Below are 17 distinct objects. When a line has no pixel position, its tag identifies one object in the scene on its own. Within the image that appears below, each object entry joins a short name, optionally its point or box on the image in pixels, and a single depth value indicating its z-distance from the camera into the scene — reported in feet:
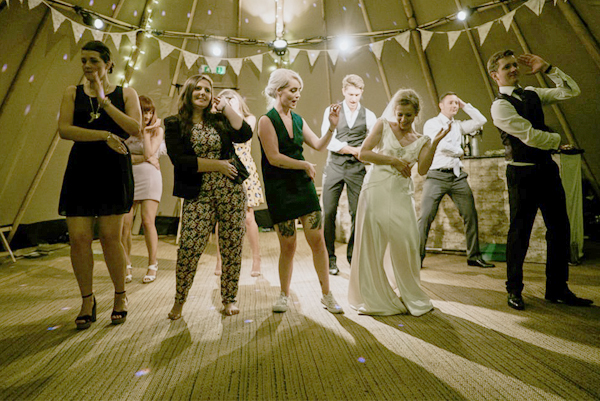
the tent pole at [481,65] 15.35
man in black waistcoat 6.59
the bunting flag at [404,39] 16.20
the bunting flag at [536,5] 12.39
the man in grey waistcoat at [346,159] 9.52
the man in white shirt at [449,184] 10.01
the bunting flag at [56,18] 11.70
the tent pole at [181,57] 16.67
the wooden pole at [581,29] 12.32
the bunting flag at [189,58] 16.48
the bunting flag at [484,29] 13.89
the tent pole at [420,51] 15.96
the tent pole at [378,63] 16.85
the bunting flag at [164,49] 15.69
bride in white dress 6.53
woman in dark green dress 6.17
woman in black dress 5.51
